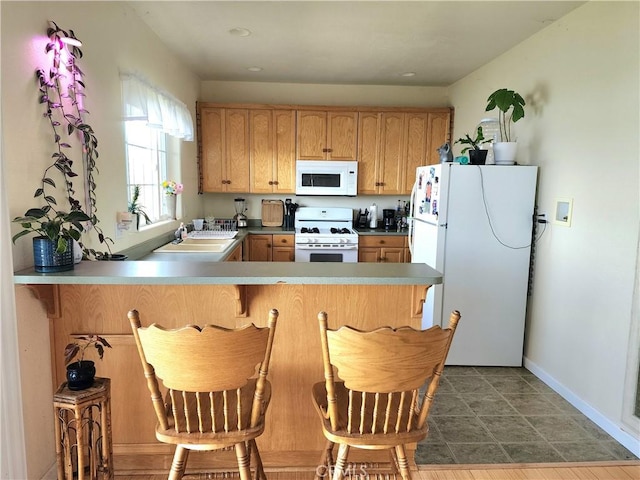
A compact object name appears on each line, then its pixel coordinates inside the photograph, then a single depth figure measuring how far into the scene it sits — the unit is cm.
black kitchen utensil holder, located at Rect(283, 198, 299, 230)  516
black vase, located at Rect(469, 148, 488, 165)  330
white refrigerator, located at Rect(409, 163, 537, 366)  322
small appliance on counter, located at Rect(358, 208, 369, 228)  526
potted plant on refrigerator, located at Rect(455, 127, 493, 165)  330
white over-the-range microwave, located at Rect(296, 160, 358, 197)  484
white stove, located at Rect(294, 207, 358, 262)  466
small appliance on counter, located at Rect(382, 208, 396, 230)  513
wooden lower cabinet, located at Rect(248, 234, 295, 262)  477
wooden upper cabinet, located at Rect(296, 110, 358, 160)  482
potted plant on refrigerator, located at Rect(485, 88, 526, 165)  314
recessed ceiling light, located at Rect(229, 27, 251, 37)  321
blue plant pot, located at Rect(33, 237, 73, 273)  170
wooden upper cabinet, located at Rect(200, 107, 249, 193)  477
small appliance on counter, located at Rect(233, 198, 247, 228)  500
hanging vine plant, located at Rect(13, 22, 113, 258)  170
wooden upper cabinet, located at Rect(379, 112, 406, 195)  488
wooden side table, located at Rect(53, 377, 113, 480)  161
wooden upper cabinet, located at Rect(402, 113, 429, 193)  489
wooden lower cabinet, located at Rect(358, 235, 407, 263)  478
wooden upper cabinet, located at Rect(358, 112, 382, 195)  487
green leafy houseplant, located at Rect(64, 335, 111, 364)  169
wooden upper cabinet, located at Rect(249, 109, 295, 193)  480
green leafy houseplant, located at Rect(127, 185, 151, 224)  294
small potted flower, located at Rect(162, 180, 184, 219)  366
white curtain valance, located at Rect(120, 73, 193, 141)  270
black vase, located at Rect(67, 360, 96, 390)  166
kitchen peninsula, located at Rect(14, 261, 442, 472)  189
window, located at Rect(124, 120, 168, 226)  306
